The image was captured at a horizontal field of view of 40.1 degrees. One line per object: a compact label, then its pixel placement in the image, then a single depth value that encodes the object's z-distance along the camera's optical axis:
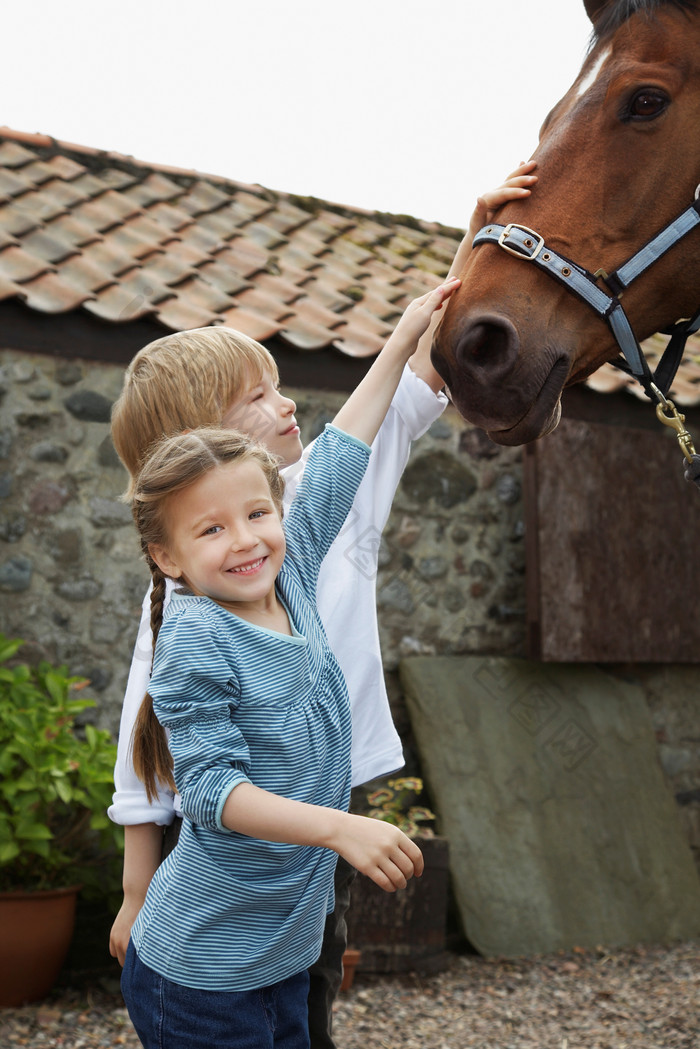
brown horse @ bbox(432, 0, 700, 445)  1.57
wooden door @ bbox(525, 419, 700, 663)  4.36
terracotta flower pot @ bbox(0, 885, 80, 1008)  2.97
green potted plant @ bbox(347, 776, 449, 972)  3.45
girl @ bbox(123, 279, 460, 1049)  1.16
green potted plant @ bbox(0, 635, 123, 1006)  2.92
